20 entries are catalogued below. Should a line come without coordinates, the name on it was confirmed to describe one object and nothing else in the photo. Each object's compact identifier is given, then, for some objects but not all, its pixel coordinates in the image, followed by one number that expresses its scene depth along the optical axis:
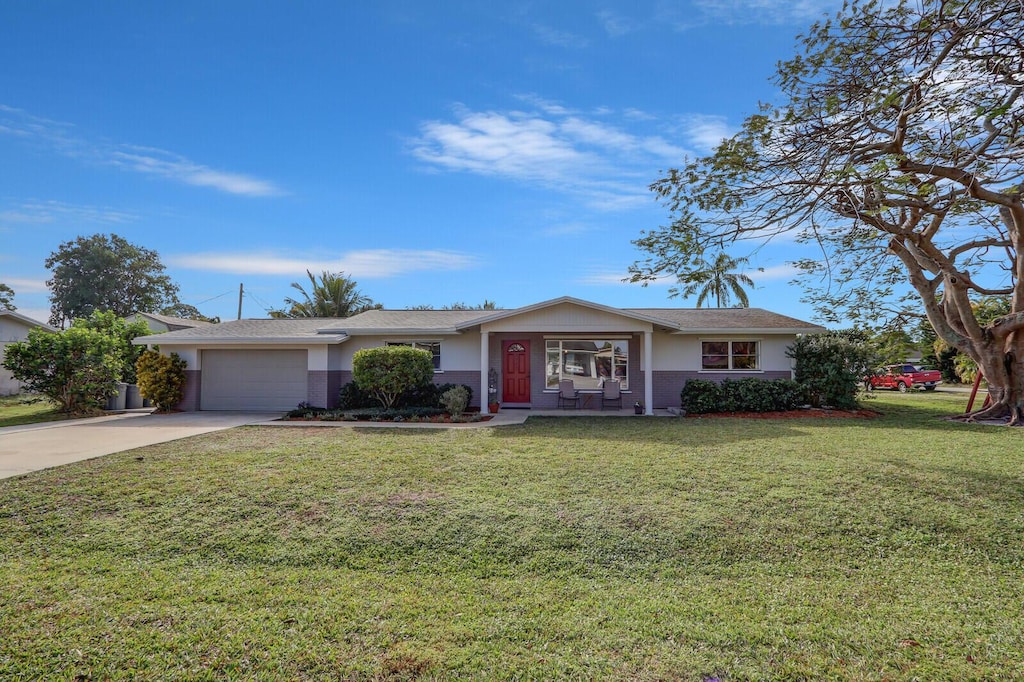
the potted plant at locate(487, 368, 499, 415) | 17.17
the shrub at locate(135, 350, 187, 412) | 16.27
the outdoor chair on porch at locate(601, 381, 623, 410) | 16.48
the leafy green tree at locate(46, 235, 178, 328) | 45.22
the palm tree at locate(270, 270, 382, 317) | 32.59
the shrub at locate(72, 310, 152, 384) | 18.27
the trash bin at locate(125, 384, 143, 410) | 17.84
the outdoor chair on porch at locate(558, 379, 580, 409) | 16.83
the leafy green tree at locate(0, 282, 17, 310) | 43.29
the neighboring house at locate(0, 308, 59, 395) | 21.36
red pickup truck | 26.80
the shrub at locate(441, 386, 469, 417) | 14.70
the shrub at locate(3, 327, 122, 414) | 14.89
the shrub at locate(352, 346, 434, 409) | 14.56
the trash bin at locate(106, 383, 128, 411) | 17.33
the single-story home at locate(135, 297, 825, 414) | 16.78
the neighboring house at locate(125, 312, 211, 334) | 29.84
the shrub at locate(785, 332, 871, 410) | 15.32
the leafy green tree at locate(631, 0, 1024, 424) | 5.64
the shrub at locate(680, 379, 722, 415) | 15.15
